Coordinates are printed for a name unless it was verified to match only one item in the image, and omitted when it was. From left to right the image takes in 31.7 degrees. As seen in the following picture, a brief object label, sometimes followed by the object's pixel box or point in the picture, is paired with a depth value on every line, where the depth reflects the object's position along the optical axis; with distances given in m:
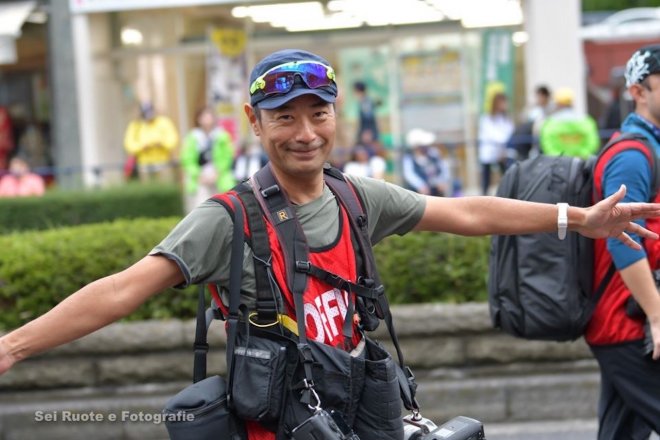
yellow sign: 18.28
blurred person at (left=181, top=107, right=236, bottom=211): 14.06
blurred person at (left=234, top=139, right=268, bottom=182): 13.98
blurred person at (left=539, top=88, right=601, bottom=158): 12.74
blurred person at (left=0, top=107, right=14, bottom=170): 19.58
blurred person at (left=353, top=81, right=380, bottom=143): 17.27
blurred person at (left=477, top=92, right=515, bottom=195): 16.03
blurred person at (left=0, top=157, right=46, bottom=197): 14.46
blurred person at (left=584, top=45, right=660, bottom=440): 4.25
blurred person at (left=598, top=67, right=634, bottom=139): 17.10
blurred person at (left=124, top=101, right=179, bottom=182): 15.91
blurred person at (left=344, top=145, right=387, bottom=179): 14.05
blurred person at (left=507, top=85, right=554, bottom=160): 14.88
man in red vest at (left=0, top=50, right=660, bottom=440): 3.17
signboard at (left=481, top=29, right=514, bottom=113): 18.20
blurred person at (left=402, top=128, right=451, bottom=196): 14.59
